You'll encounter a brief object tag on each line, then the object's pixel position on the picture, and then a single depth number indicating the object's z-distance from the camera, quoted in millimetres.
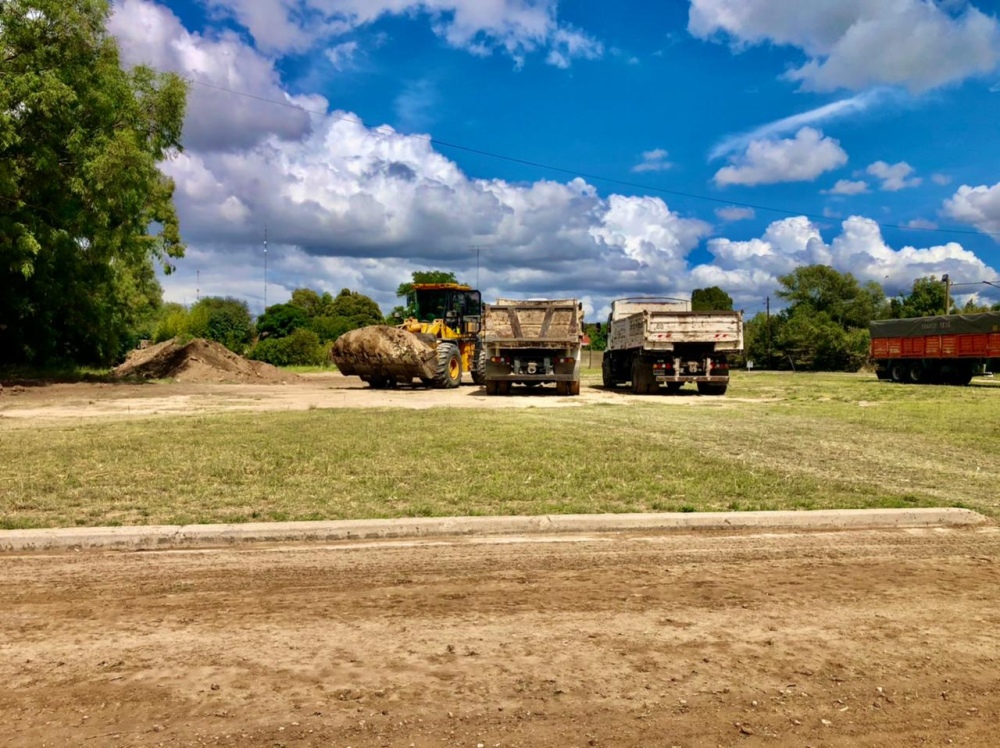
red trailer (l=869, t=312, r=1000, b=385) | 28719
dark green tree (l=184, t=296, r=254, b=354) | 66938
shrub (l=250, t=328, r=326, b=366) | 57438
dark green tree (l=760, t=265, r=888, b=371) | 65812
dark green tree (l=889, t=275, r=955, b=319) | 73438
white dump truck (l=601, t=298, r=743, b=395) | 22219
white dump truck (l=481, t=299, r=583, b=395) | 21609
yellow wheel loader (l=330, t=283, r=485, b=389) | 24484
